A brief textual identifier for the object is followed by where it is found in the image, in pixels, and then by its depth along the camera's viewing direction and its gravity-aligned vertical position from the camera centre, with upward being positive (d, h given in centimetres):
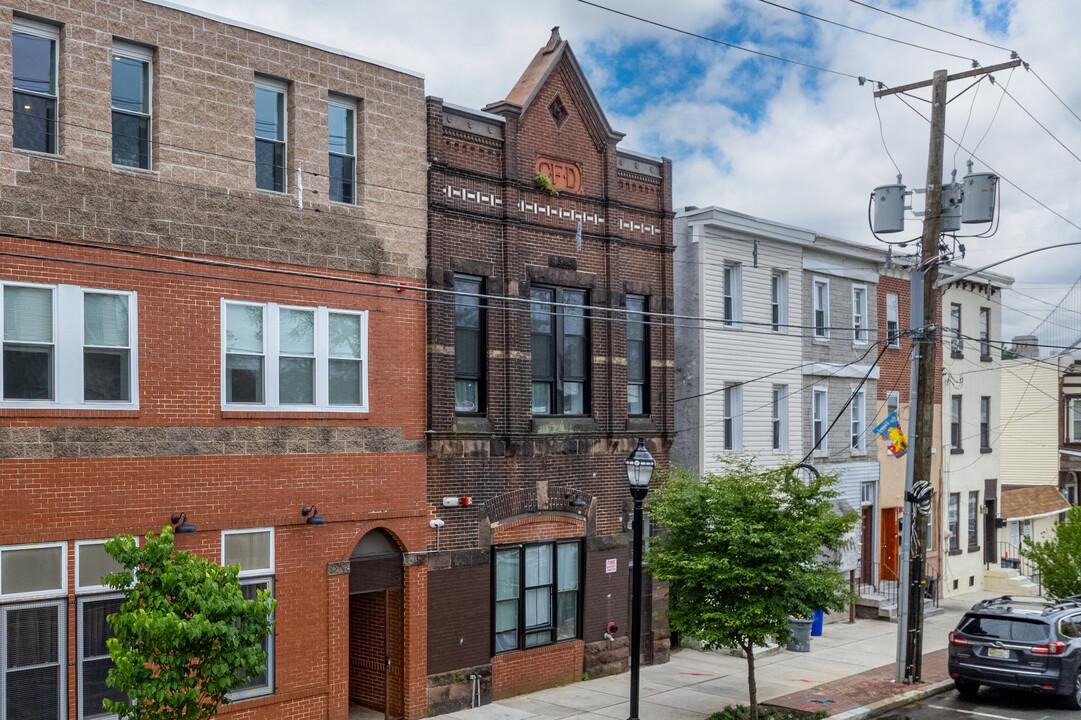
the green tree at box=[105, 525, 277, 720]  1077 -289
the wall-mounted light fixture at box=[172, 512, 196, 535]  1463 -242
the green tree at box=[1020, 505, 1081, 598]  2414 -475
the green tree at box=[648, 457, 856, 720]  1617 -313
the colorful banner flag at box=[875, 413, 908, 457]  2495 -182
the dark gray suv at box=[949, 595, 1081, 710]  1775 -500
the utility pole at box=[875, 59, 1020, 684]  2009 -231
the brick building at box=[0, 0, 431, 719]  1363 +20
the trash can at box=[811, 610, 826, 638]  2497 -640
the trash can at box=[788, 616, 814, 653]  2354 -623
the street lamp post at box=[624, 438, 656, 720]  1520 -215
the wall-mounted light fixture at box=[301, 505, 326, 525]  1611 -254
